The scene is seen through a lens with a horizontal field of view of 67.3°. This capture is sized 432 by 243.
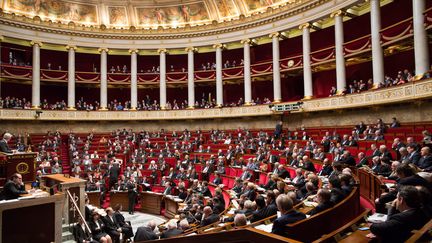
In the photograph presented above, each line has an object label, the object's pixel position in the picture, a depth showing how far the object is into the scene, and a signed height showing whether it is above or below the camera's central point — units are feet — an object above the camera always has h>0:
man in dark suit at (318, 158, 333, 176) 29.63 -3.56
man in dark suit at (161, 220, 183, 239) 20.89 -6.38
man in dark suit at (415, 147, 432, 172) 21.31 -2.09
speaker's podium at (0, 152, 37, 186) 24.89 -2.35
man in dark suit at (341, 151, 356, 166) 30.33 -2.75
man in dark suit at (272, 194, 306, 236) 11.49 -3.12
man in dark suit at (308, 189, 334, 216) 14.15 -3.15
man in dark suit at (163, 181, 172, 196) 41.81 -7.35
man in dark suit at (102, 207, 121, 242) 27.50 -7.94
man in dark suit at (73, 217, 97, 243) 25.44 -7.78
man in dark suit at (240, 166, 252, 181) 37.23 -5.00
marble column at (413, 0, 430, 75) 42.22 +11.36
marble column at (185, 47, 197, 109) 81.00 +14.84
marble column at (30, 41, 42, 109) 73.20 +14.24
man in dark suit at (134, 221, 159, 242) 22.47 -7.03
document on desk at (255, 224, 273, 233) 14.80 -4.48
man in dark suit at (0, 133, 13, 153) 24.19 -0.75
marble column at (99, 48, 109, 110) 80.74 +14.39
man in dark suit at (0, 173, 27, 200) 21.30 -3.55
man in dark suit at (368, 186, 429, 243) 9.41 -2.75
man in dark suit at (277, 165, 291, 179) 32.59 -4.23
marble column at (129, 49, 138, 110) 82.69 +15.64
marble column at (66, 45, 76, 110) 77.91 +15.41
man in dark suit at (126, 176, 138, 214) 42.60 -8.04
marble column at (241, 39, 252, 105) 74.84 +14.28
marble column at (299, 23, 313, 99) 64.75 +14.62
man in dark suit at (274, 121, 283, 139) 58.50 +0.03
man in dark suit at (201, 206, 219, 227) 21.87 -5.88
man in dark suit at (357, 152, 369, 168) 30.04 -2.90
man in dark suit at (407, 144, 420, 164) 23.65 -1.88
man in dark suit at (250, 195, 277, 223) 17.74 -4.47
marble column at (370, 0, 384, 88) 50.98 +13.47
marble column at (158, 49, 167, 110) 83.20 +15.55
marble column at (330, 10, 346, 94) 58.39 +14.61
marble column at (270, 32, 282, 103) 71.09 +14.92
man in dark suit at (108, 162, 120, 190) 48.01 -5.93
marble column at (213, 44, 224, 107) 78.69 +14.77
